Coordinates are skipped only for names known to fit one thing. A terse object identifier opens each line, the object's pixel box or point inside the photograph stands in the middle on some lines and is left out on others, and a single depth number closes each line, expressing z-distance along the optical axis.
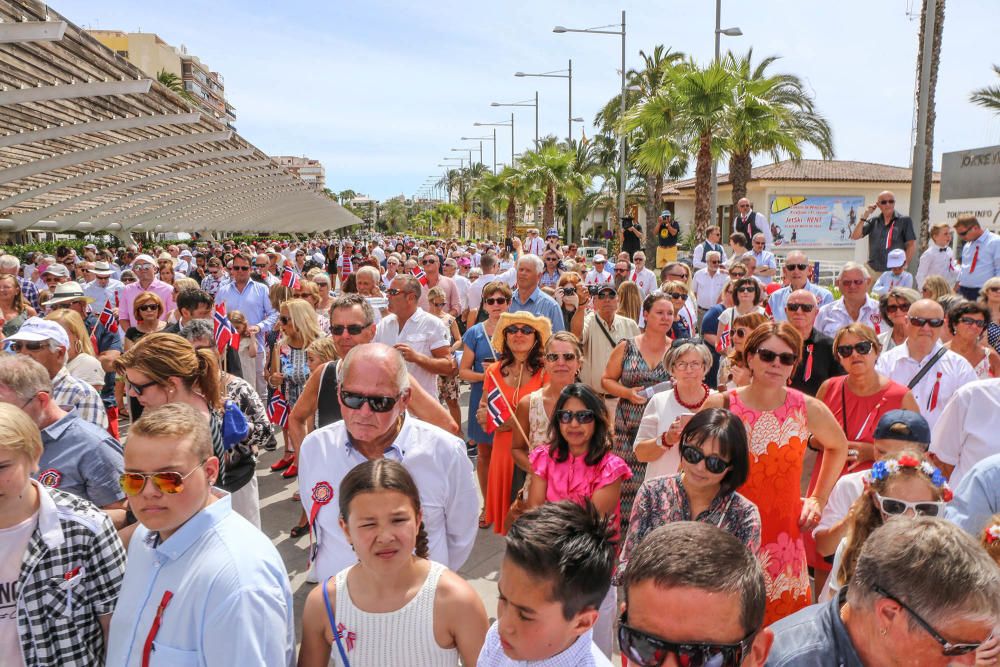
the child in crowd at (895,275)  8.05
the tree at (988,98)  27.06
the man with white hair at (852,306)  6.27
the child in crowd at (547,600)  1.82
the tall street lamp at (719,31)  17.89
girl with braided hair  2.07
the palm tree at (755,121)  17.89
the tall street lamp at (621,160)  23.50
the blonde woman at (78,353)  4.76
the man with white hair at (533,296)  6.84
